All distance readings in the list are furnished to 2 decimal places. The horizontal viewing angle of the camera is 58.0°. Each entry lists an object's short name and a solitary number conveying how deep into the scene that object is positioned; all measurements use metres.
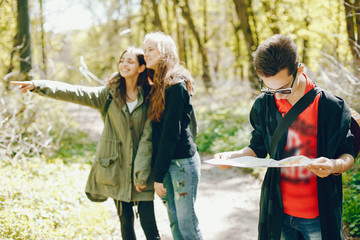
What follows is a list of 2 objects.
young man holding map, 1.91
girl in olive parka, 2.93
